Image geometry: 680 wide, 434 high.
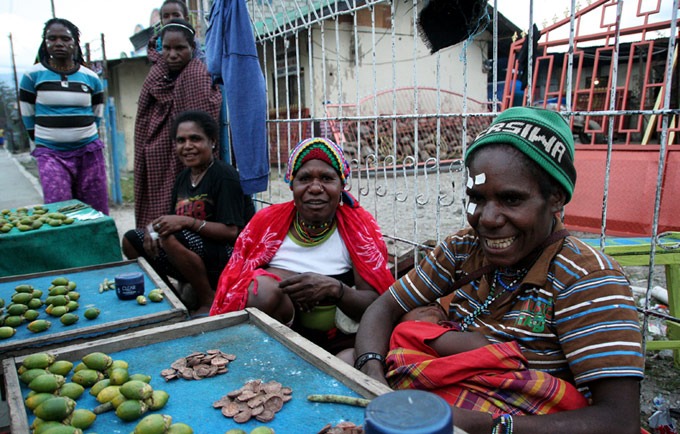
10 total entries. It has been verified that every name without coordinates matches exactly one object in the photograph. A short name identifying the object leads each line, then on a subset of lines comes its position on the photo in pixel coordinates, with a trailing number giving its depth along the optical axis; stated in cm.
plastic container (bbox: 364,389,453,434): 72
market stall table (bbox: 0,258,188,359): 210
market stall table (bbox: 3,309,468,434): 134
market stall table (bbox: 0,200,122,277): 337
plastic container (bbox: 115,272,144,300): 262
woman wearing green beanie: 128
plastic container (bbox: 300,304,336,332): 254
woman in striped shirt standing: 444
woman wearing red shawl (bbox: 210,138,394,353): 241
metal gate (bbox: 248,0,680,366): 252
